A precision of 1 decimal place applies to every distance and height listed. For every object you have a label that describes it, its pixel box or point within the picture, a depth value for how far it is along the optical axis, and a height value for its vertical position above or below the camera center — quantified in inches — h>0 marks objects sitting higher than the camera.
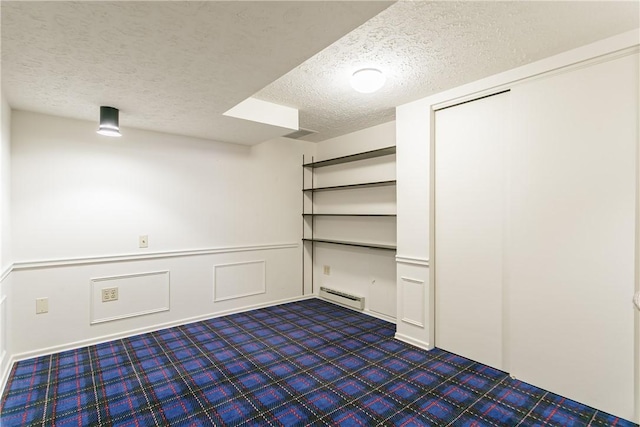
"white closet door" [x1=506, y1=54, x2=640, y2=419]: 76.0 -4.3
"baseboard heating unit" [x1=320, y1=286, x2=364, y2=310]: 158.9 -43.8
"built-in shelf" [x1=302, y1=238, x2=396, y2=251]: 138.8 -13.6
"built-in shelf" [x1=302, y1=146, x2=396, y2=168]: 142.5 +29.6
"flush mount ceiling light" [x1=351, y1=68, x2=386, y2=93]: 89.5 +39.4
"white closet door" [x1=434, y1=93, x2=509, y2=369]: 99.9 -3.6
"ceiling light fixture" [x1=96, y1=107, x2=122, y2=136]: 98.7 +29.6
